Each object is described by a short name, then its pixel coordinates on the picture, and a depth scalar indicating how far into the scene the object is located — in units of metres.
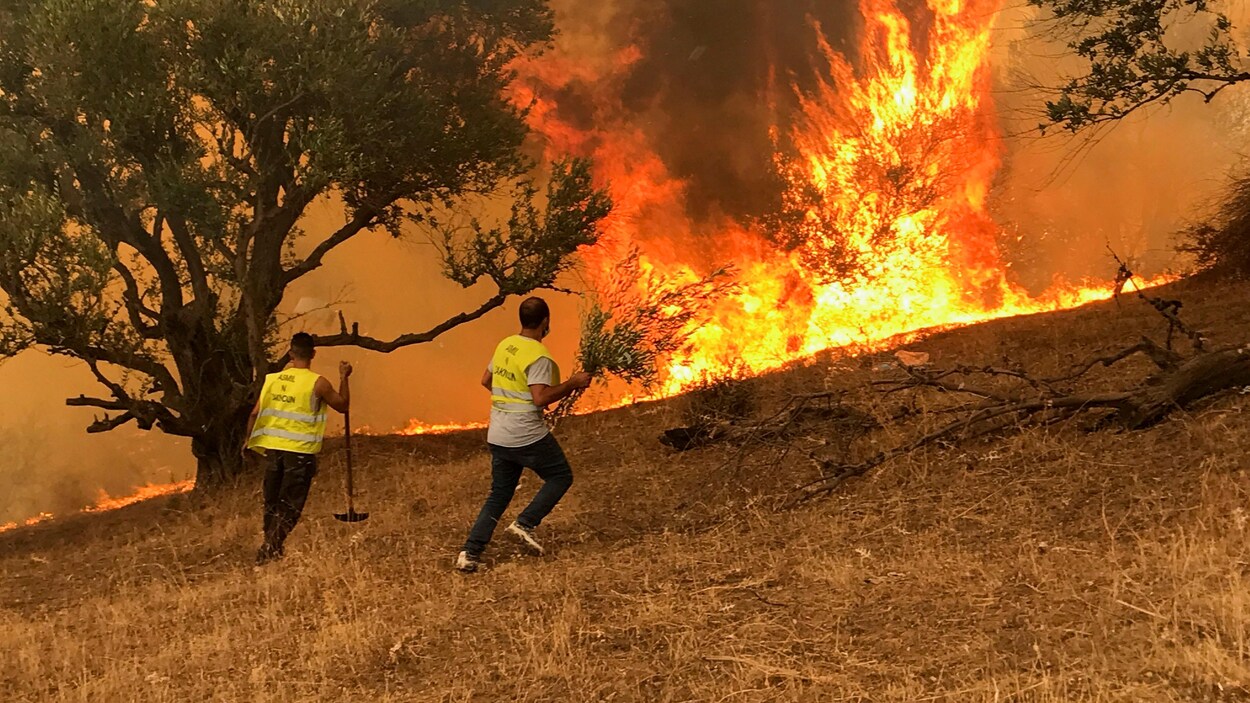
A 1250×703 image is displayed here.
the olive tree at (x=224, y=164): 12.21
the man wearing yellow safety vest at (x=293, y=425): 8.16
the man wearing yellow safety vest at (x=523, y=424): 6.83
